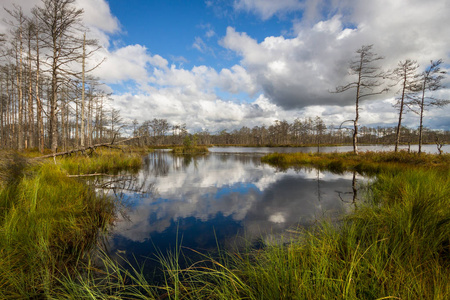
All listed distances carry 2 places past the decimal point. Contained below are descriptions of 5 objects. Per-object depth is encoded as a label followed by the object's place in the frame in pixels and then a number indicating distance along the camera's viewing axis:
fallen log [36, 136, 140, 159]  8.41
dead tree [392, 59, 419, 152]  17.83
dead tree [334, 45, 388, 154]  17.47
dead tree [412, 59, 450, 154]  16.90
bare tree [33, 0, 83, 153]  11.30
